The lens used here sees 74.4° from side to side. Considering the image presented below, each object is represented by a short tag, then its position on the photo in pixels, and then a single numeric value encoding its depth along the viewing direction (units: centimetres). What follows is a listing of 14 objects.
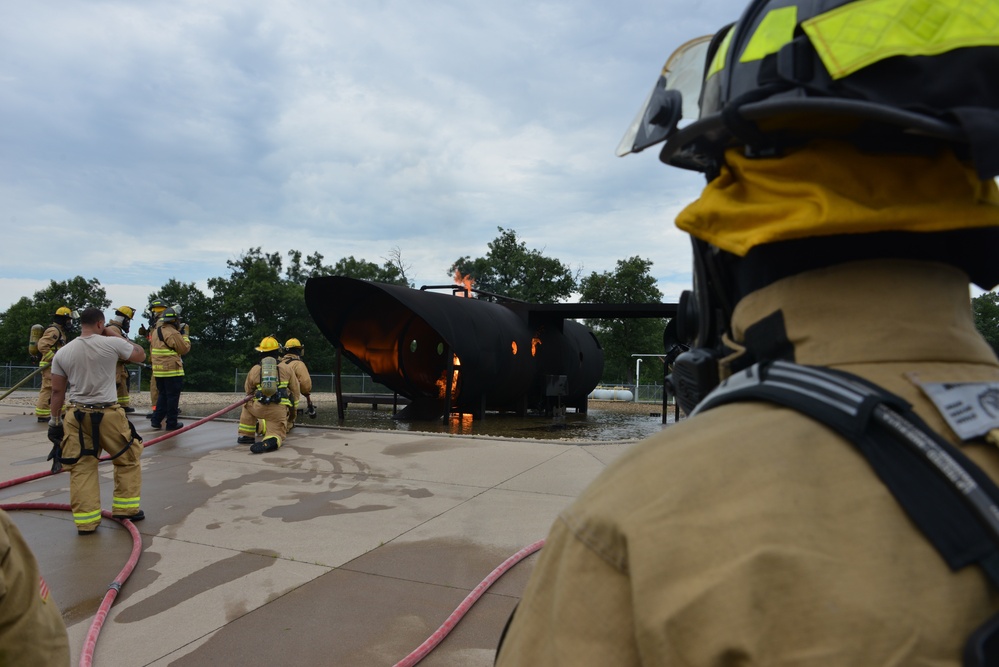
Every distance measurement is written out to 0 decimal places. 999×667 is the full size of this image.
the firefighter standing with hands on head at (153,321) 1221
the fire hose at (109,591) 323
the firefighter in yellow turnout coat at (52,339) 1090
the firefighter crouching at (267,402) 974
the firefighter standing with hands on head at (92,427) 544
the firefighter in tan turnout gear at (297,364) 1171
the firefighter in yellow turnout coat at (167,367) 1132
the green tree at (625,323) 3638
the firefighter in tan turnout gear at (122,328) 1087
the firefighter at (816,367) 75
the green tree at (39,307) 4868
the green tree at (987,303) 2125
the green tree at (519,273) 4281
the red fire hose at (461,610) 324
